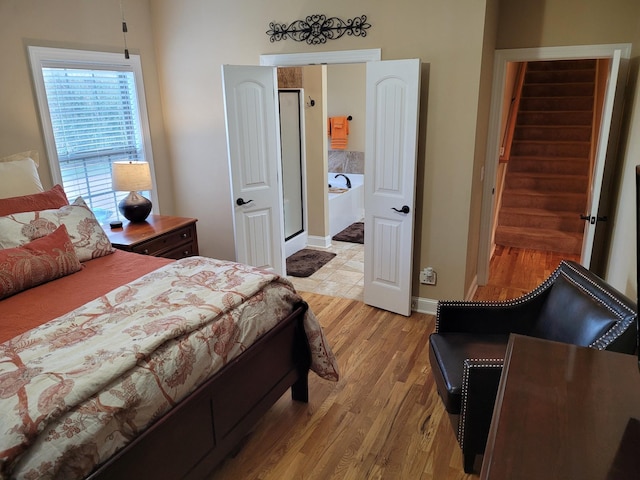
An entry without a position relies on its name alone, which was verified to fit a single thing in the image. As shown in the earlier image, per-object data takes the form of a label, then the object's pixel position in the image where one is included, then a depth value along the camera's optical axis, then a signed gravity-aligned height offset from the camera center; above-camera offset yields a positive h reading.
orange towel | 6.99 -0.14
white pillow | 2.80 -0.29
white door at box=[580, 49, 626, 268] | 2.92 -0.24
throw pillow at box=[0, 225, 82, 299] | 2.28 -0.69
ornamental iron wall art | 3.42 +0.72
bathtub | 5.91 -1.12
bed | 1.40 -0.83
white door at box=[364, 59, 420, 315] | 3.27 -0.45
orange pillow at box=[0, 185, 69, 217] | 2.64 -0.44
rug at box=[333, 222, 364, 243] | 5.78 -1.45
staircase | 5.55 -0.57
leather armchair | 1.89 -1.04
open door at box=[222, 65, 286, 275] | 3.73 -0.32
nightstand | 3.26 -0.81
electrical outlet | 3.68 -1.24
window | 3.34 +0.08
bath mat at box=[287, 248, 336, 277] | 4.71 -1.49
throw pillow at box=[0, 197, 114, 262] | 2.46 -0.56
